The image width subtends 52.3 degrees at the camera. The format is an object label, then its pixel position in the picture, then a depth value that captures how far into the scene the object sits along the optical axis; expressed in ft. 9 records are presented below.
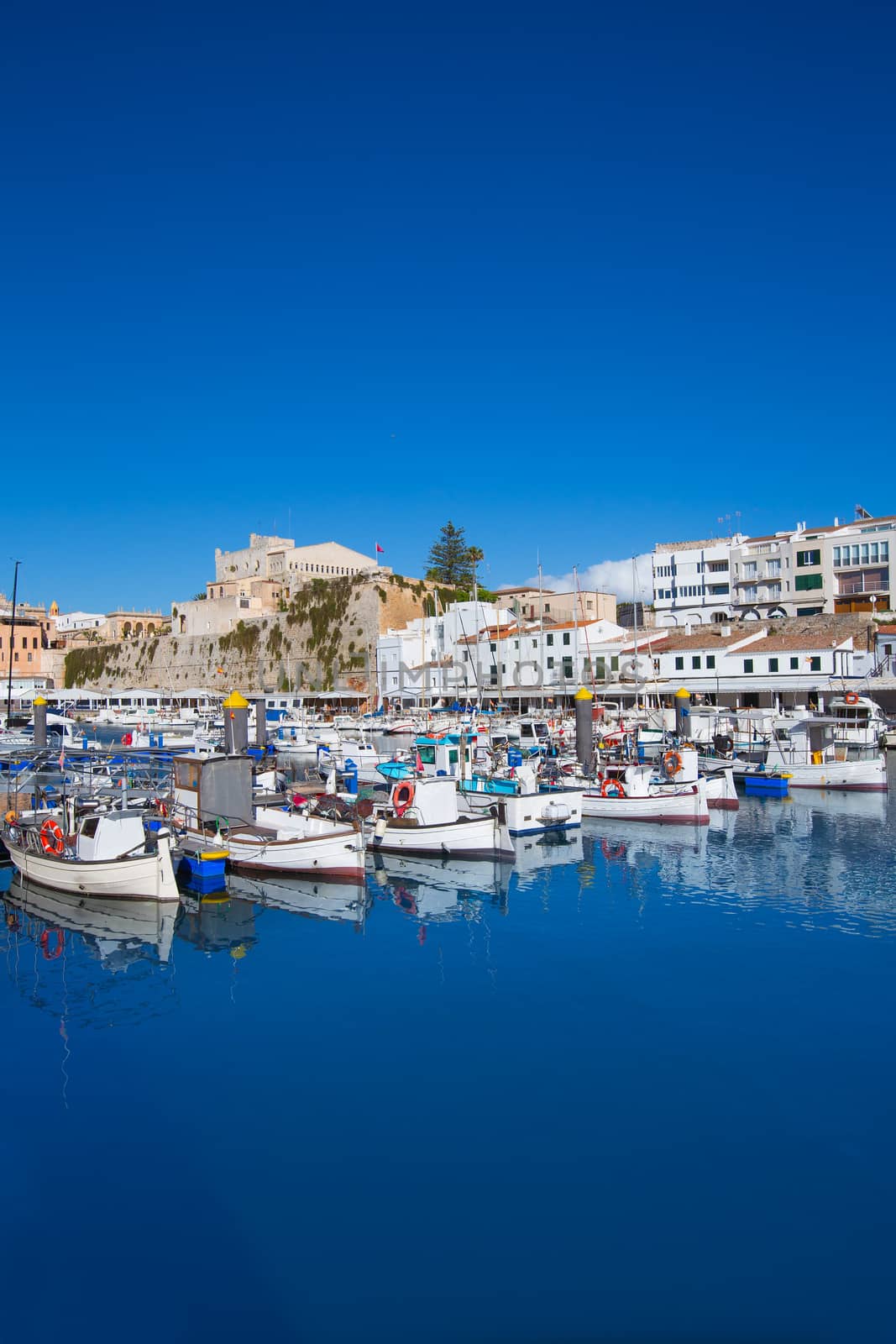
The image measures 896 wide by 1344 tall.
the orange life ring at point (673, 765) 85.61
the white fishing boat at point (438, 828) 64.18
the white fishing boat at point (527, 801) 74.90
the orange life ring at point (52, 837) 56.85
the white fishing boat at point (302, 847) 57.77
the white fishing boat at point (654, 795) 80.18
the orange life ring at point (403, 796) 67.51
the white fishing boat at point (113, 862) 51.83
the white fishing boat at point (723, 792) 88.02
